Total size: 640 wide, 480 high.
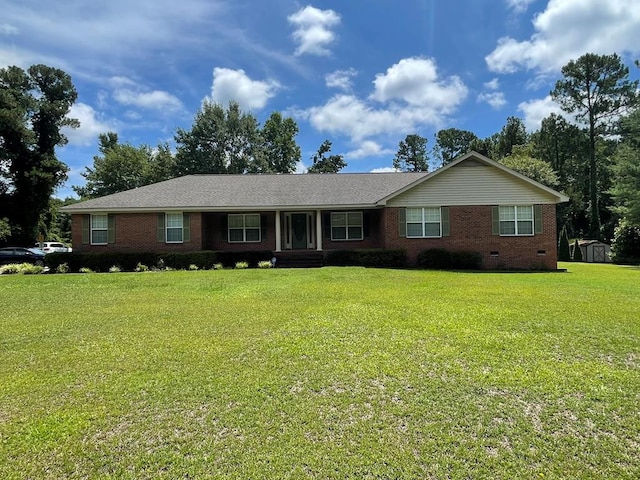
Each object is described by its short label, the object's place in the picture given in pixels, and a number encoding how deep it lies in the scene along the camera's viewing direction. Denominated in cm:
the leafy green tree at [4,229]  2983
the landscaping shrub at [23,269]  1720
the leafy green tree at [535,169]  3500
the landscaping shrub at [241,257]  1806
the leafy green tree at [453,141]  6138
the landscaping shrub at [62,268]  1709
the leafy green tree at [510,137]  4994
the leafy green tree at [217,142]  4341
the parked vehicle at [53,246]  3279
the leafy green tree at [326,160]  5609
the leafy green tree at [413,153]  6450
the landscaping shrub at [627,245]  2717
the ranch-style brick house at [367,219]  1838
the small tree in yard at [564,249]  3144
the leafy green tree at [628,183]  2598
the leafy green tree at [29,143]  3234
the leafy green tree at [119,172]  4653
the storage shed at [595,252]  3133
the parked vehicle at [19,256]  2219
